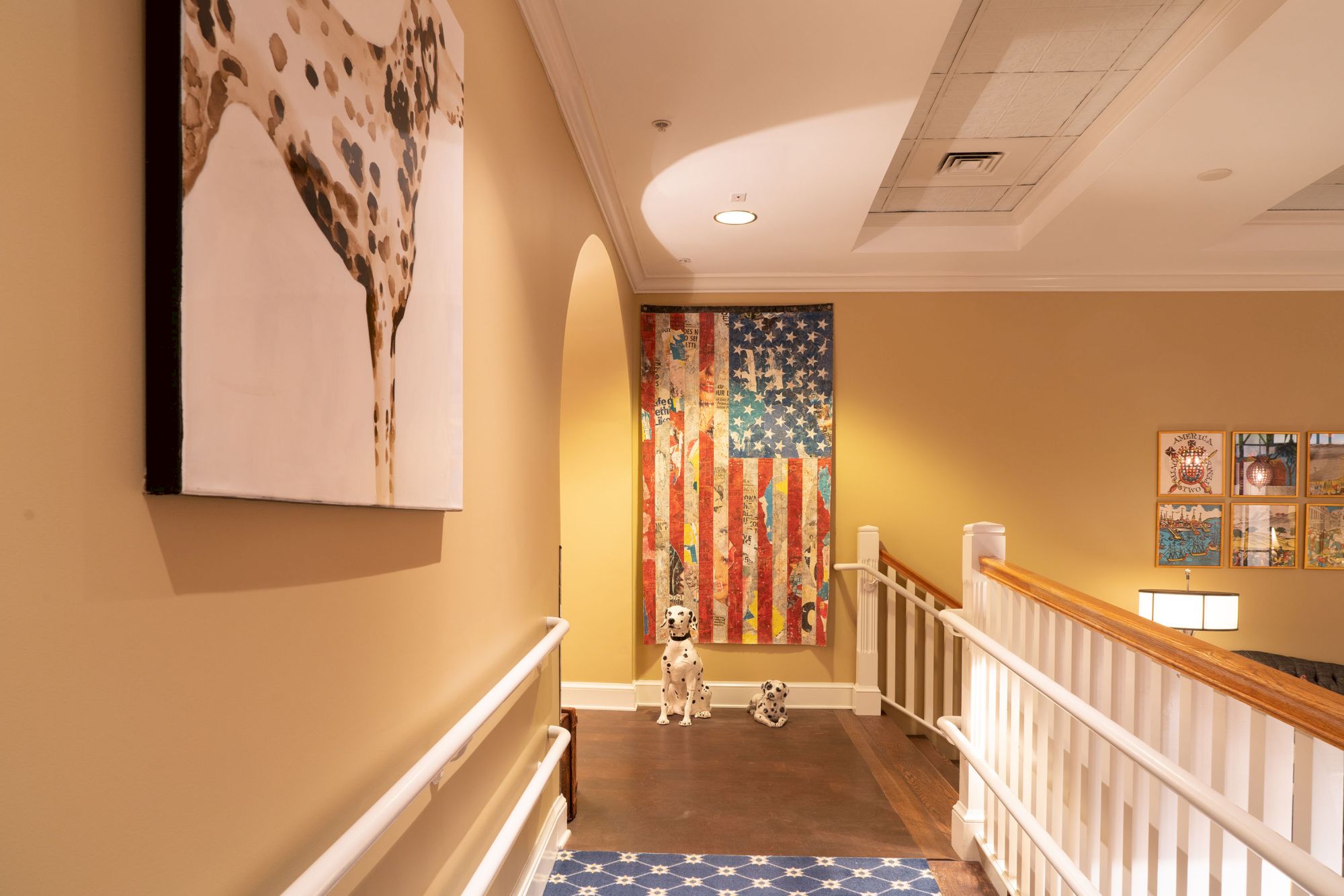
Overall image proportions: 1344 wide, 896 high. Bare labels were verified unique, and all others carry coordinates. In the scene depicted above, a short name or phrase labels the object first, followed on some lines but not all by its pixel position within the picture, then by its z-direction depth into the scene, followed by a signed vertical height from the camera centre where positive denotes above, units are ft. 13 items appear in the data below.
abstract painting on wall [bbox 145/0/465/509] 2.05 +0.62
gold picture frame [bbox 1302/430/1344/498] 13.64 -0.48
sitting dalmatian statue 12.61 -4.00
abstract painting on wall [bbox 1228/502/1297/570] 13.65 -1.80
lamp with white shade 12.53 -2.85
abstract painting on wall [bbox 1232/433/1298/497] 13.71 -0.51
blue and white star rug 7.68 -4.53
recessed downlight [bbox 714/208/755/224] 10.65 +3.01
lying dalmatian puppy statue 12.84 -4.53
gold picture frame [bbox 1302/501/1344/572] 13.58 -1.90
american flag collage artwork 14.10 -0.65
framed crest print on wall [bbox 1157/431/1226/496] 13.85 -0.51
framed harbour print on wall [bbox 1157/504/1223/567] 13.76 -1.79
